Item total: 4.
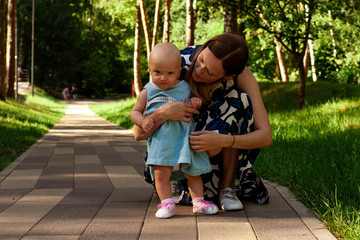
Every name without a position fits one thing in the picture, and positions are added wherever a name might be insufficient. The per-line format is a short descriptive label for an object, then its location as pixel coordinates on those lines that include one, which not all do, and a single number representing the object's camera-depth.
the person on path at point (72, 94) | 56.97
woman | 3.51
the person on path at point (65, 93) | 53.91
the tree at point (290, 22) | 11.58
